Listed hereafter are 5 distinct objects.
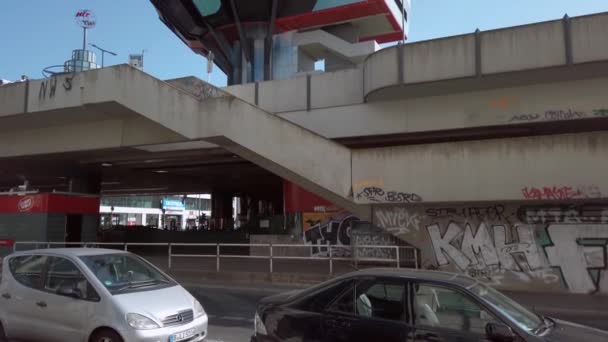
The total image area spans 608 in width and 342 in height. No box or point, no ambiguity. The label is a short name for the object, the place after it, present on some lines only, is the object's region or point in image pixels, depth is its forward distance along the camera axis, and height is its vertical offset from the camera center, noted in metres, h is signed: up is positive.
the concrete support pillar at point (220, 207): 49.62 +1.66
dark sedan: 4.51 -0.90
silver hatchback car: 6.07 -1.03
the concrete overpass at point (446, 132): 13.36 +3.22
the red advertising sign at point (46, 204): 20.97 +0.86
